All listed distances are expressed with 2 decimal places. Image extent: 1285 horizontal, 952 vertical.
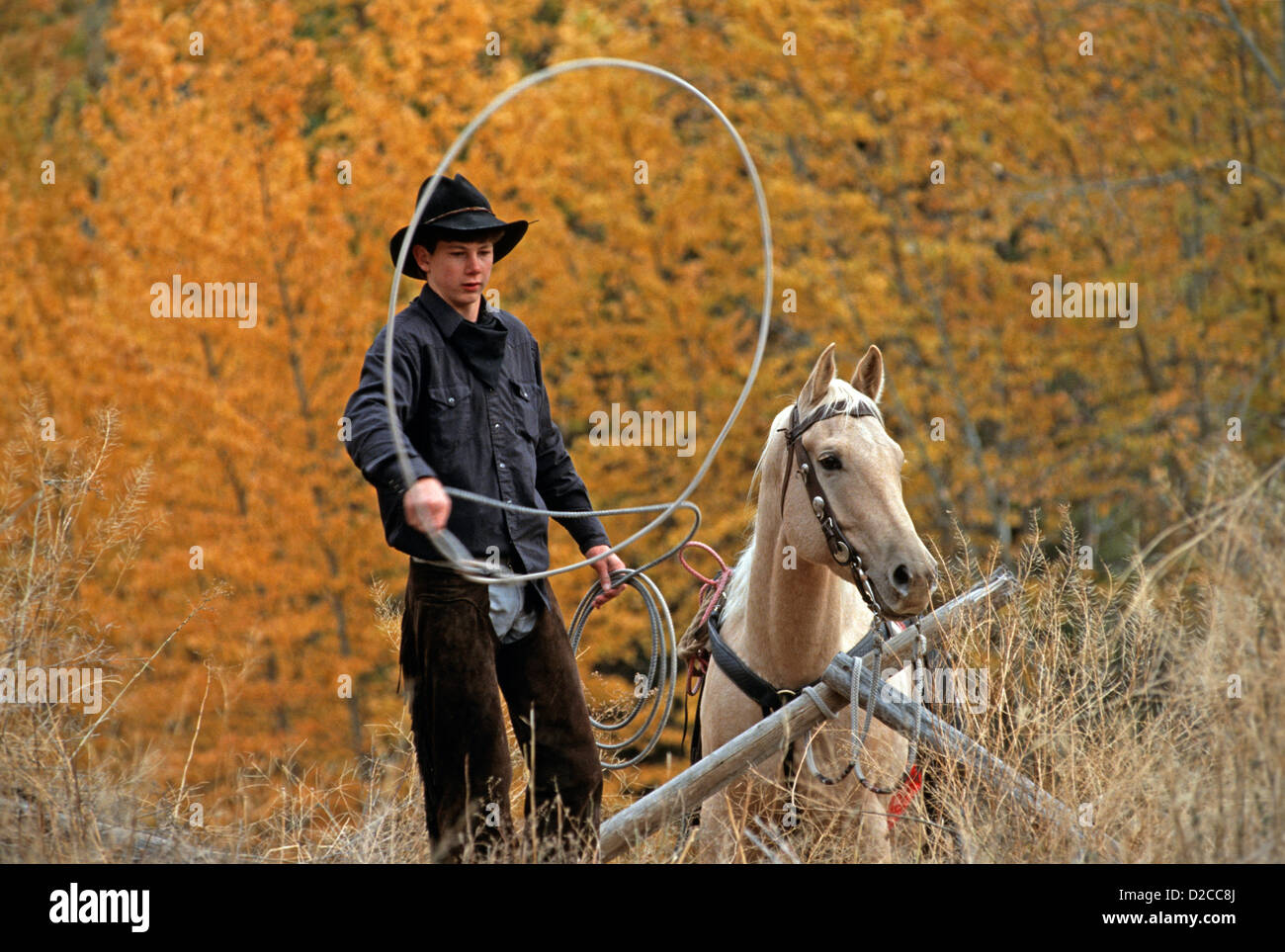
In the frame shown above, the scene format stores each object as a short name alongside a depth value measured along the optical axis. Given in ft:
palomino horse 27.53
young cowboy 25.21
